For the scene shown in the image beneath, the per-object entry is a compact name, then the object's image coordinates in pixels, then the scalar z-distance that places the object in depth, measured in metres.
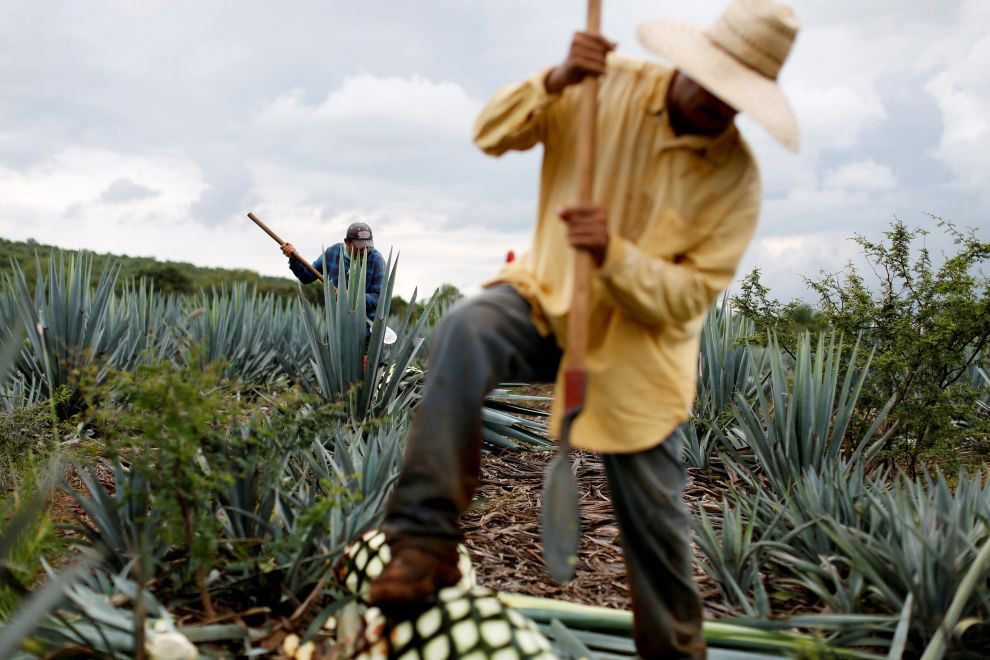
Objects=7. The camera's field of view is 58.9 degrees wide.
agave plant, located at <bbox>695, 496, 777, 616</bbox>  3.16
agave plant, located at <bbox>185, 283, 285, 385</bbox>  6.46
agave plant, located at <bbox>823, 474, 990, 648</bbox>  2.75
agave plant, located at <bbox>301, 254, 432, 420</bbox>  4.98
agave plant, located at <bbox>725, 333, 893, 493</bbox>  4.15
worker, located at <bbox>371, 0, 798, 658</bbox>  2.16
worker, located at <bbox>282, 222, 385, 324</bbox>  7.55
